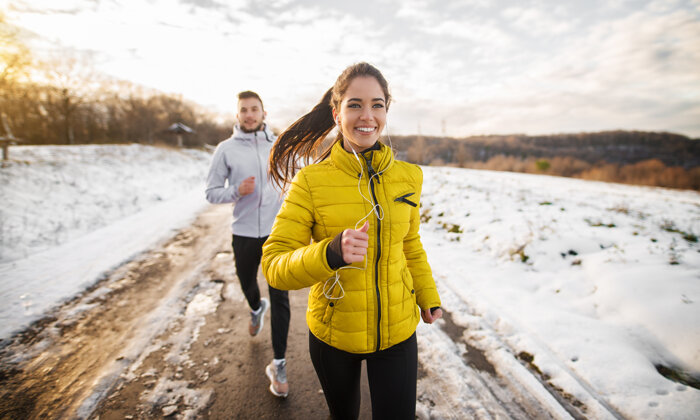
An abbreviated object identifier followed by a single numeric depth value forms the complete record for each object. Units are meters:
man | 2.62
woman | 1.30
